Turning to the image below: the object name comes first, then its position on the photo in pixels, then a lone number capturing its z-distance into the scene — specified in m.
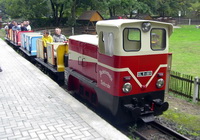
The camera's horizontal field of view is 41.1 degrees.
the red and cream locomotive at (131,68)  5.86
